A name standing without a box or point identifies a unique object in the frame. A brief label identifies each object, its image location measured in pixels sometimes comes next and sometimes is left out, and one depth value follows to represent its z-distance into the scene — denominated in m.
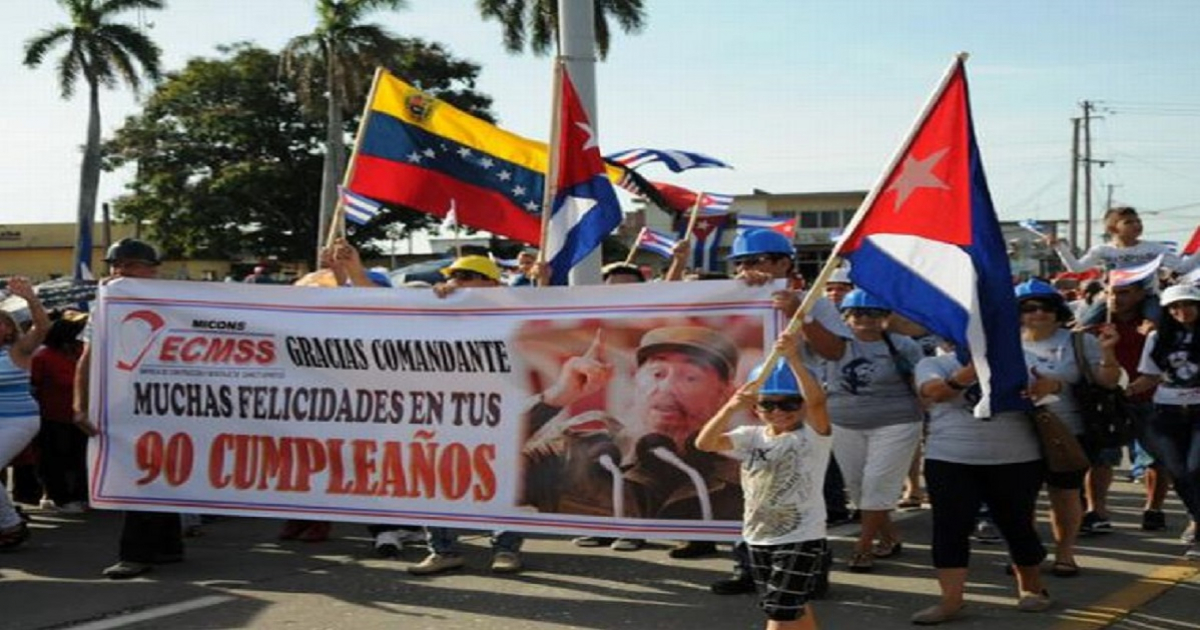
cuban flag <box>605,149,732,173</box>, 12.11
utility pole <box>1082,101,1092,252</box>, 64.56
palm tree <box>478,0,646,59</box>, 40.31
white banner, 6.61
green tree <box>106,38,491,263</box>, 48.75
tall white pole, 9.45
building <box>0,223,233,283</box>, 72.69
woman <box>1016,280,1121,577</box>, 6.74
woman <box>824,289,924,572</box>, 7.09
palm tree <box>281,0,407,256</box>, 41.88
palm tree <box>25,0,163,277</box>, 43.34
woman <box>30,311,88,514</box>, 9.43
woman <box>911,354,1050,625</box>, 5.96
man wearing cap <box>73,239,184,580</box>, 7.25
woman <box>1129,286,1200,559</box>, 7.41
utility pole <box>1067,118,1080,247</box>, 59.09
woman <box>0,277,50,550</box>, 7.96
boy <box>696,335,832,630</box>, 4.91
